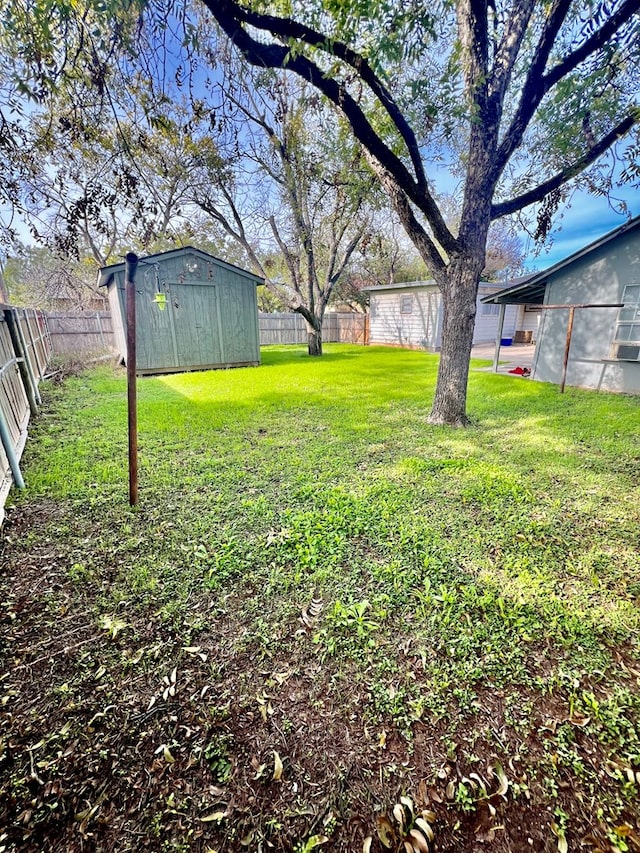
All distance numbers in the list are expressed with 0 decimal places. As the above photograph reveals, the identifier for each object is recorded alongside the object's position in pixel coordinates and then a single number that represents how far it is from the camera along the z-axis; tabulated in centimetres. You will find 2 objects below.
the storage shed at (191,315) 993
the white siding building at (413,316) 1527
